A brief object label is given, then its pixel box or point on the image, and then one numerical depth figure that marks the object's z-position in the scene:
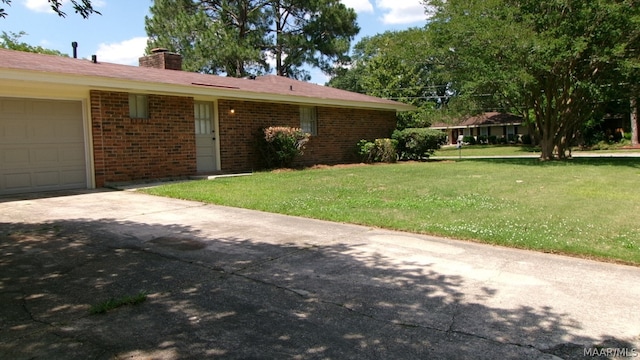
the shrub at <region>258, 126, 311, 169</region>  15.02
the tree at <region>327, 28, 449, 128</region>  20.39
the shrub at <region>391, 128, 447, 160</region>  19.73
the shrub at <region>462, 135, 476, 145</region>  56.50
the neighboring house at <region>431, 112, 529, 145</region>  54.28
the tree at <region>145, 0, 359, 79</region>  29.67
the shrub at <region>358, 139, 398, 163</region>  18.96
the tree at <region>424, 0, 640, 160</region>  15.66
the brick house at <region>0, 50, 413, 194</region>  10.04
